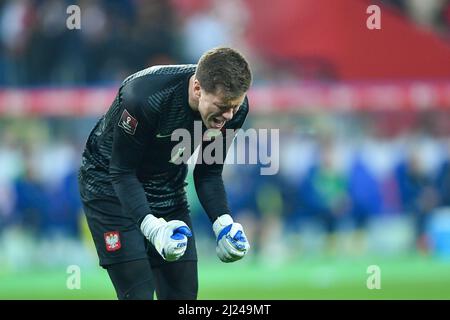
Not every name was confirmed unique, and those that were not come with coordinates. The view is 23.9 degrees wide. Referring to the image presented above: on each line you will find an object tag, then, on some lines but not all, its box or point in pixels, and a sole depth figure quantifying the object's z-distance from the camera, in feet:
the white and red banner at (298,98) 60.34
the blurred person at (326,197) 57.57
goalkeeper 22.38
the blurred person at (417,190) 57.88
